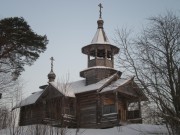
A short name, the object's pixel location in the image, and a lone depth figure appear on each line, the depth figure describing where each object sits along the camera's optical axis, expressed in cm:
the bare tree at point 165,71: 1187
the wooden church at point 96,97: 2580
